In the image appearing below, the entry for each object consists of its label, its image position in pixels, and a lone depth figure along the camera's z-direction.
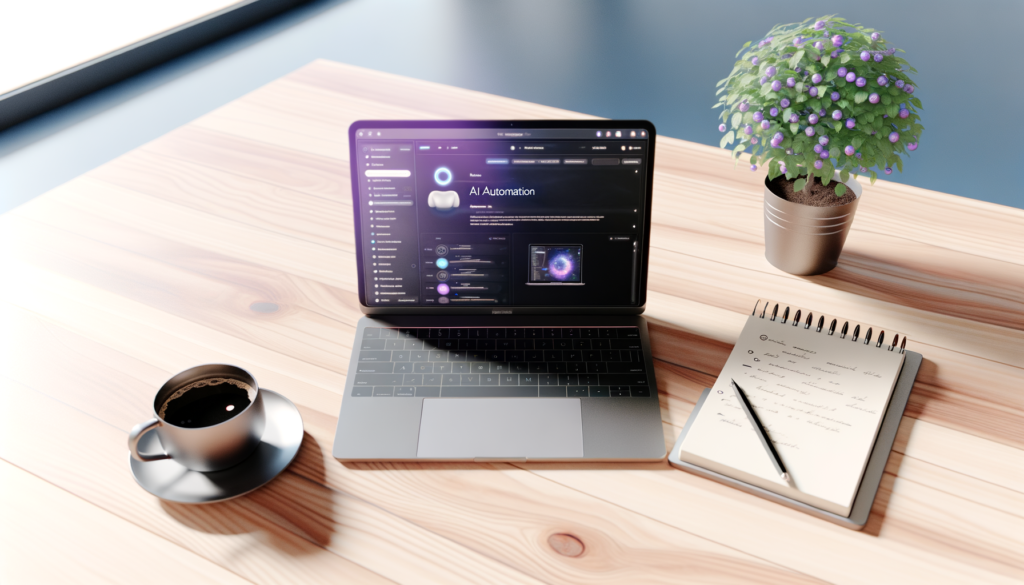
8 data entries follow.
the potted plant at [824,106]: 0.95
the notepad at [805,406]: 0.77
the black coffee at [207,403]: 0.79
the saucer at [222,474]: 0.77
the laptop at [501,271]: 0.89
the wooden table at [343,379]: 0.72
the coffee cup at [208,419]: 0.76
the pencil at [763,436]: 0.77
